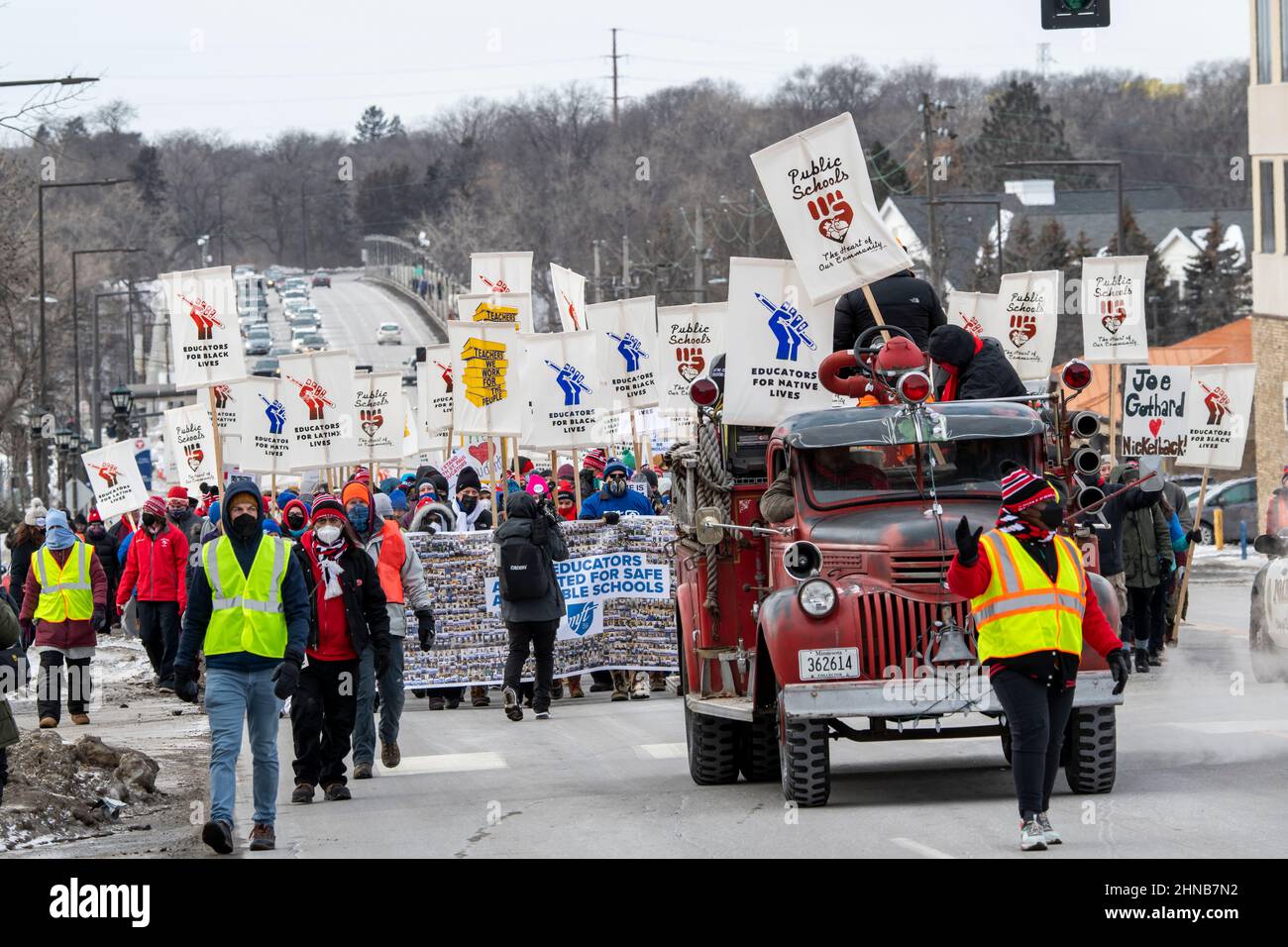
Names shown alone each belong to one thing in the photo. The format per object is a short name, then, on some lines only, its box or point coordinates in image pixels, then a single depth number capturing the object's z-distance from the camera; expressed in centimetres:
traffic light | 1723
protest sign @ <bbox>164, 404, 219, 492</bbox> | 3391
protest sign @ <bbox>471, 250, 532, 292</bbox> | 2947
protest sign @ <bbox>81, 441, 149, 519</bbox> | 3175
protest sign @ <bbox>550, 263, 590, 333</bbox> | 2844
